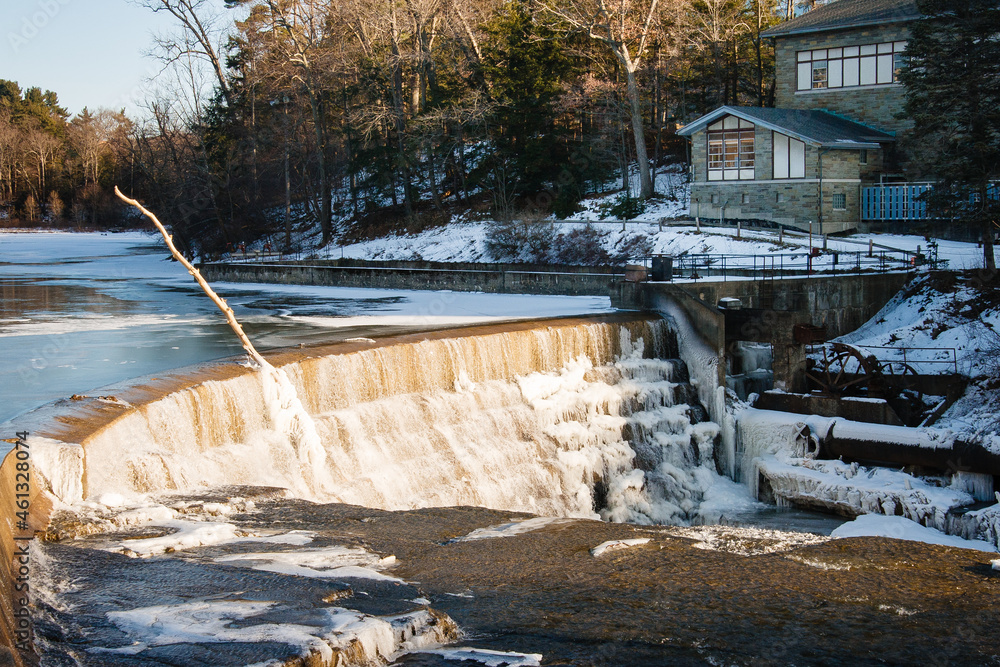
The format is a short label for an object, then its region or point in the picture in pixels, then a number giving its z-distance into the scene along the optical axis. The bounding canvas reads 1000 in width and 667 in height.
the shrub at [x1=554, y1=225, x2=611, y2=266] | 34.44
